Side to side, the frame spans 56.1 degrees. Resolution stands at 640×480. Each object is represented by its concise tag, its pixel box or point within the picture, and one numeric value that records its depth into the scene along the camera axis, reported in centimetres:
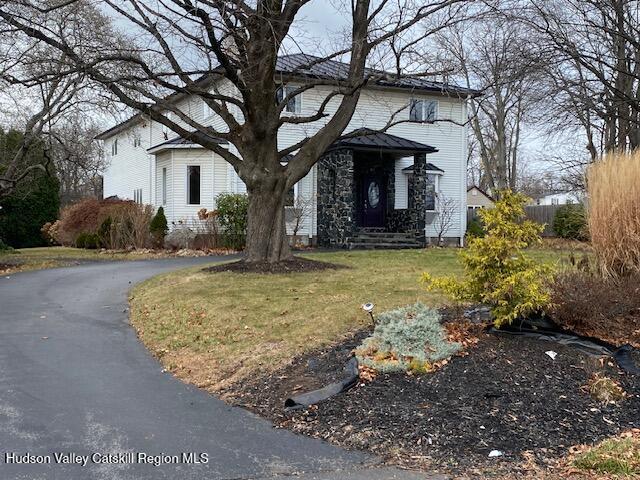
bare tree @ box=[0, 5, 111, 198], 1327
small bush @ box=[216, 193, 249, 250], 2025
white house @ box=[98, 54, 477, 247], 2116
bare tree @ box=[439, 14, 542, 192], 1305
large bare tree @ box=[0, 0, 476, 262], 1080
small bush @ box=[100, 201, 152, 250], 2095
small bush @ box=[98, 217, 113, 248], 2167
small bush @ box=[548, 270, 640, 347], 620
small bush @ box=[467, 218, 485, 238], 2500
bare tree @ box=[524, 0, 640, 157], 1380
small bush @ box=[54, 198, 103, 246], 2359
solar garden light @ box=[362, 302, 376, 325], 623
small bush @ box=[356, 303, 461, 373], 541
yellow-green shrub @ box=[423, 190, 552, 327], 579
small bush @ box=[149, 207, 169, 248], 2111
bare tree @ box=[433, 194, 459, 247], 2427
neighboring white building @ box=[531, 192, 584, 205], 5912
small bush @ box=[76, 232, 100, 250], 2252
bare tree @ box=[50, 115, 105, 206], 1967
